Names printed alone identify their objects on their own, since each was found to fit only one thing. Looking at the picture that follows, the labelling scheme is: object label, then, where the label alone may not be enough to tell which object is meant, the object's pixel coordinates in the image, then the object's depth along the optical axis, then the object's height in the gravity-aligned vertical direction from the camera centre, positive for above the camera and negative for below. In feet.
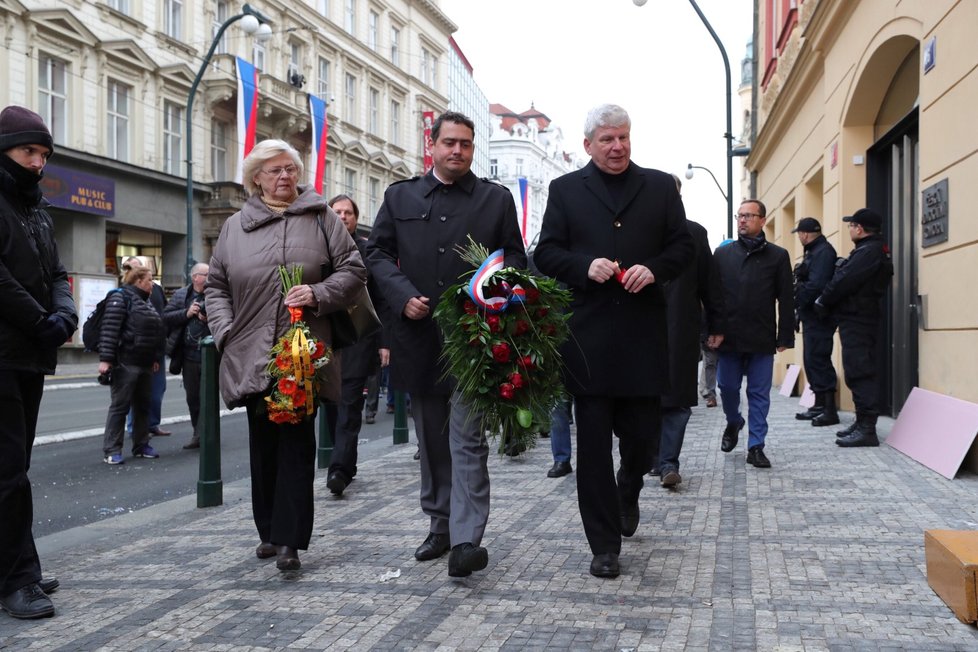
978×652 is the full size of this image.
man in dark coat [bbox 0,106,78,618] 13.15 -0.22
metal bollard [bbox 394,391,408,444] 31.37 -3.49
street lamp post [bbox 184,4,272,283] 72.28 +21.99
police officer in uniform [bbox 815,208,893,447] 27.76 +0.36
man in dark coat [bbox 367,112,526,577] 14.85 +0.64
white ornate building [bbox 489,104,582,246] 392.27 +71.98
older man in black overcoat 14.46 +0.43
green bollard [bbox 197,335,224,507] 20.79 -2.52
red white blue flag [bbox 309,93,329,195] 99.30 +19.44
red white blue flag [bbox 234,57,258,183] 82.48 +18.90
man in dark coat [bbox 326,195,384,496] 21.94 -1.75
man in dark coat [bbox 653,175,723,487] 21.67 -0.82
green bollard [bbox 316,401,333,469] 25.96 -3.51
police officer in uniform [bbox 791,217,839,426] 32.60 +0.22
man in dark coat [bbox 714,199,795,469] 24.64 +0.00
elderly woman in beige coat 14.96 +0.28
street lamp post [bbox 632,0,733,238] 58.34 +14.22
